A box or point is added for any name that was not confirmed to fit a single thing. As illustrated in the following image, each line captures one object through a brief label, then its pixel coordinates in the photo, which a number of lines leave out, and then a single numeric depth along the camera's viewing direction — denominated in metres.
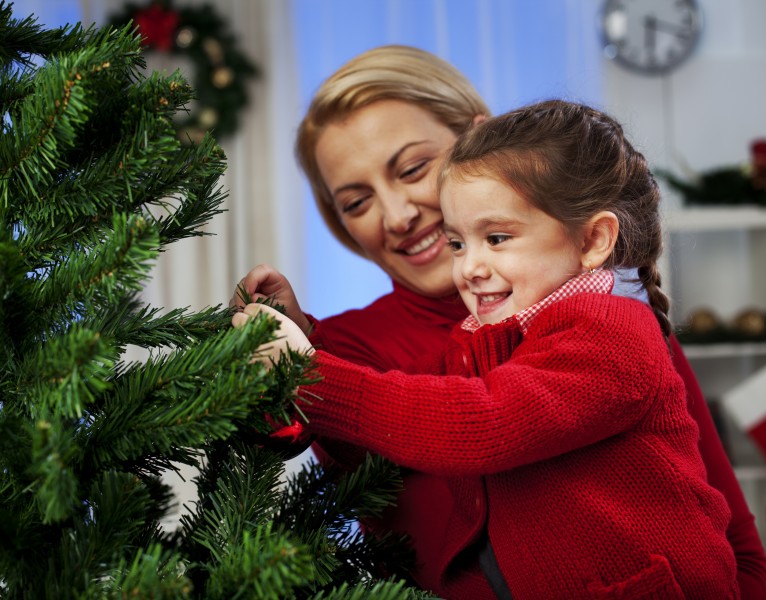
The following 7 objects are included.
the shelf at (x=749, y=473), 3.57
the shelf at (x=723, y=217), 3.60
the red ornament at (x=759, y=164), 3.52
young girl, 0.75
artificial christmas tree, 0.54
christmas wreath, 3.59
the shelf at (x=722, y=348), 3.55
